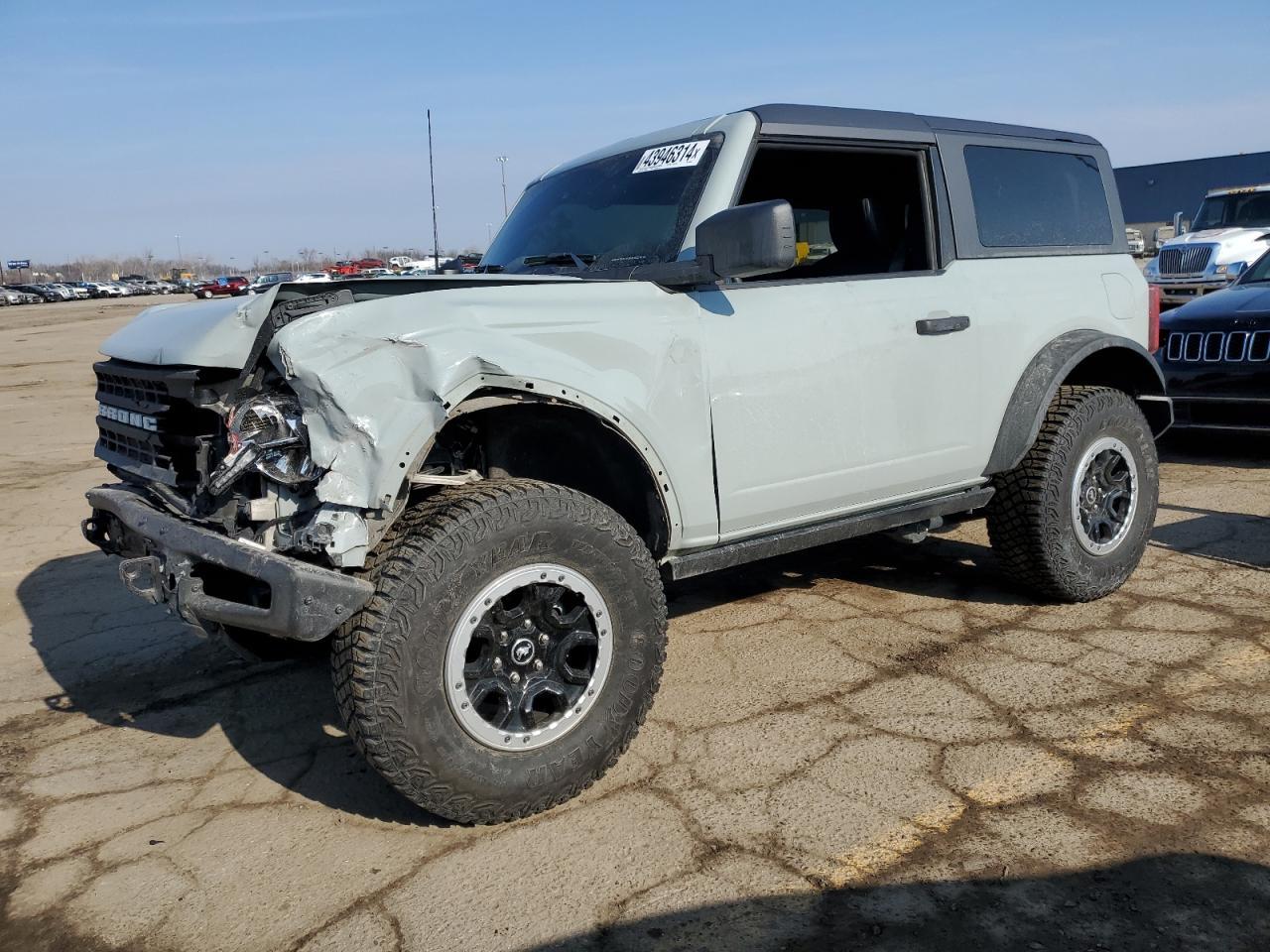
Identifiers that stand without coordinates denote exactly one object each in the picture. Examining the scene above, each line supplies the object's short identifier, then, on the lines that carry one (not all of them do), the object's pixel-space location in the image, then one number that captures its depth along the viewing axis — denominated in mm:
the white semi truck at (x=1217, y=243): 15336
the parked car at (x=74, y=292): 72062
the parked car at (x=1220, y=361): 6871
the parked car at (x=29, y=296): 66188
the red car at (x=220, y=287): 46472
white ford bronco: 2629
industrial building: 37703
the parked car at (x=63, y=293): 69938
